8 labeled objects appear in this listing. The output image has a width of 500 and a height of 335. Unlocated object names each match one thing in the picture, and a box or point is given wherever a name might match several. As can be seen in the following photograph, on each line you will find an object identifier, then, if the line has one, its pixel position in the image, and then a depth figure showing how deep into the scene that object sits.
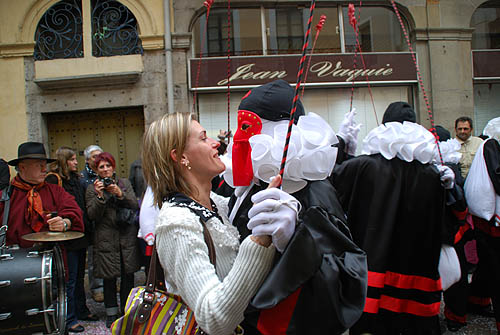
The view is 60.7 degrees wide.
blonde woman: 1.37
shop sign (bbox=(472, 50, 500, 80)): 9.26
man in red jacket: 4.08
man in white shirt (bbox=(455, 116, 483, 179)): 5.90
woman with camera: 4.82
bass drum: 3.41
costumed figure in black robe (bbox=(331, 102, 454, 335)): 3.24
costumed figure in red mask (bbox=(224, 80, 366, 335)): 1.31
